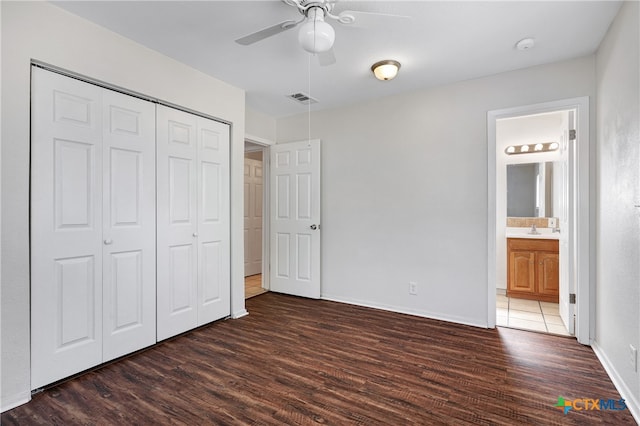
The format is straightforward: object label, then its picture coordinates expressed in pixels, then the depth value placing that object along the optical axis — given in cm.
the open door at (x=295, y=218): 409
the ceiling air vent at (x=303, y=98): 363
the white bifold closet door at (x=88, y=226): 201
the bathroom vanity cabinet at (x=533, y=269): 395
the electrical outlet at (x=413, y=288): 349
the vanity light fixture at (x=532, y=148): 429
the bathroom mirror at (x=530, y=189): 434
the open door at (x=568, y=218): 284
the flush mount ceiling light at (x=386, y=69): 276
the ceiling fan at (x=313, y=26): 184
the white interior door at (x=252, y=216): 564
